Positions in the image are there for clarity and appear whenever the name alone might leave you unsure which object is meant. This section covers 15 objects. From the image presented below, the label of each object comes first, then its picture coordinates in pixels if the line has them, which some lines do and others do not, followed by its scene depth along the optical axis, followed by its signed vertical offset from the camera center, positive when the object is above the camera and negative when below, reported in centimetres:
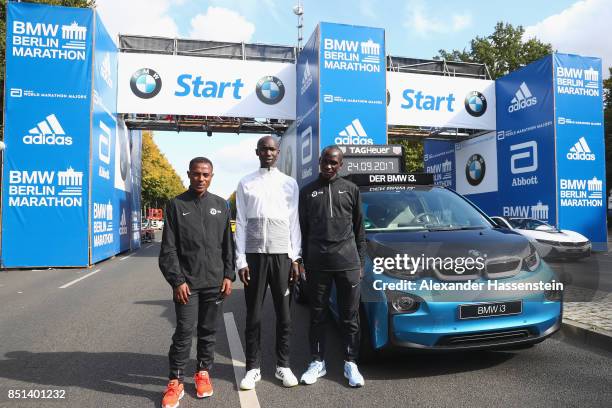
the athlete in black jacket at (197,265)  322 -40
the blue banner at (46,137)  1198 +205
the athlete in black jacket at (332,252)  345 -33
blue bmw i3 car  329 -63
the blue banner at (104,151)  1286 +186
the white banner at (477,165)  1878 +205
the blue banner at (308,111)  1355 +329
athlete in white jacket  344 -28
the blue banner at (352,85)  1328 +383
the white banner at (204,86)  1611 +462
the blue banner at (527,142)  1573 +258
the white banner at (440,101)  1769 +448
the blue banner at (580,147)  1538 +221
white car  1154 -87
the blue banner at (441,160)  2184 +264
